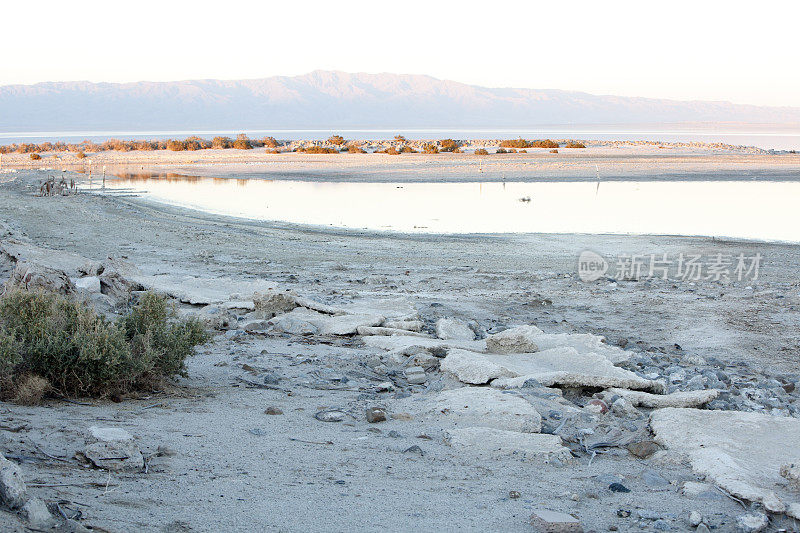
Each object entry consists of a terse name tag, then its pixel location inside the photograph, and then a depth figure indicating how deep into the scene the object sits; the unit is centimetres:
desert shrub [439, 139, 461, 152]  5350
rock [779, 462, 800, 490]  423
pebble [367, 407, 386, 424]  532
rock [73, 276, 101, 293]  866
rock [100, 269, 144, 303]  895
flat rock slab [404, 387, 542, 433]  519
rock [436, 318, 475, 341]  800
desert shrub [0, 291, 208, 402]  501
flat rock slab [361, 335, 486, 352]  737
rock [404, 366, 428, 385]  653
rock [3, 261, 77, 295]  750
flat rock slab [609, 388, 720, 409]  582
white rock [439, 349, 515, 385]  627
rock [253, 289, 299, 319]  869
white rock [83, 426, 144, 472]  404
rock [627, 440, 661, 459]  485
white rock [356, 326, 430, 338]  798
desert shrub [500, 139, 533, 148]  6022
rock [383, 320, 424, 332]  823
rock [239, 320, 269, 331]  809
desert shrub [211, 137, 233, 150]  6110
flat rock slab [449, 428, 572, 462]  476
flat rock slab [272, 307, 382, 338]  802
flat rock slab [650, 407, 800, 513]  417
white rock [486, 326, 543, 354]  727
